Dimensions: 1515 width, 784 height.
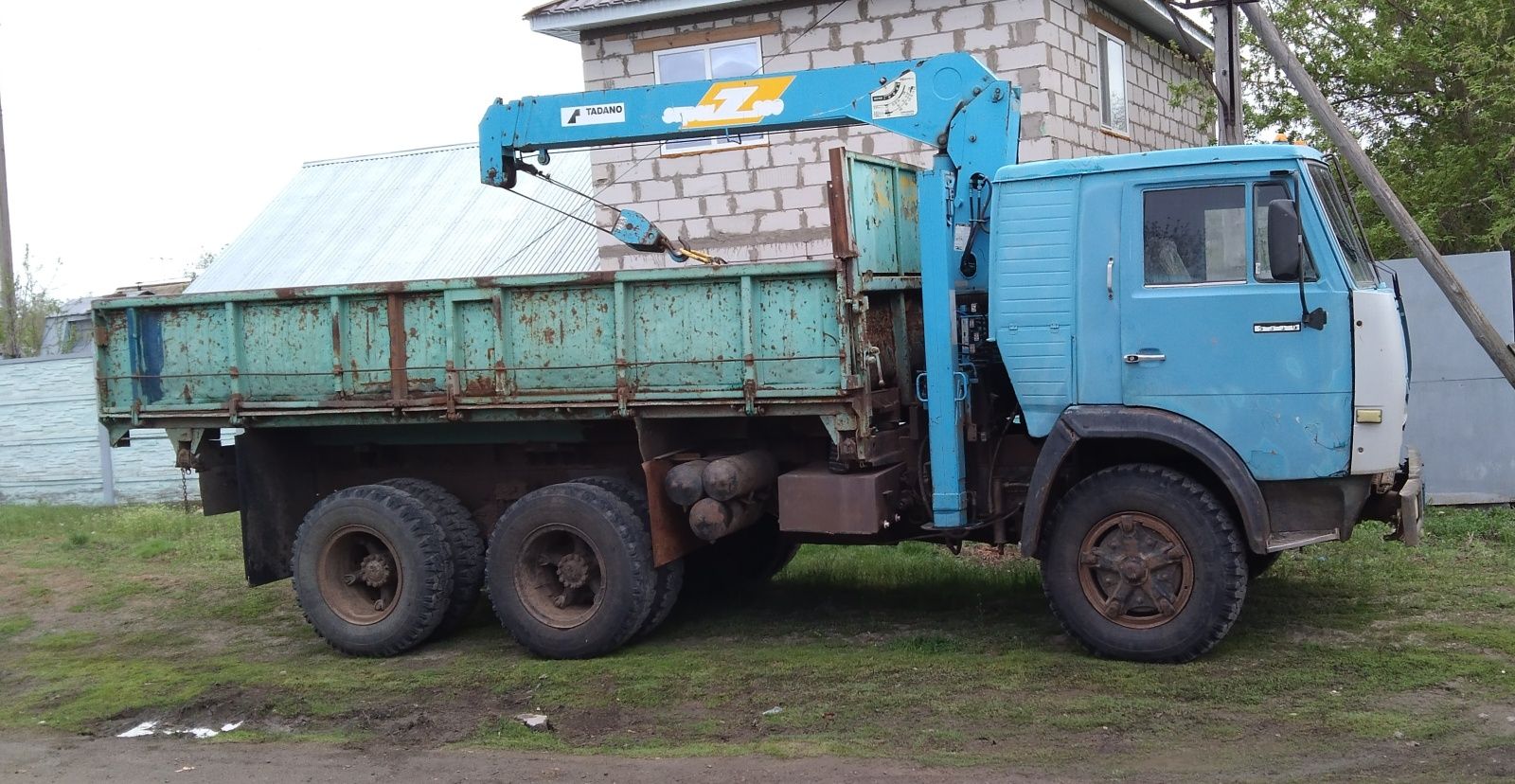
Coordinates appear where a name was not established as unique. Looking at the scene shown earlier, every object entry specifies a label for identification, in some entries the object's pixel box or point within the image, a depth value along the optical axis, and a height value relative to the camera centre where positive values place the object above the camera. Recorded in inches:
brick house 492.4 +93.2
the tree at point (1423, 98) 494.6 +73.4
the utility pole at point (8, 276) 868.6 +52.5
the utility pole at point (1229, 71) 427.2 +70.6
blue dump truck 271.1 -15.7
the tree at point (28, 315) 1032.2 +33.2
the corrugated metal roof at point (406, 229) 703.7 +61.9
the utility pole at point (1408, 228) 384.5 +17.0
